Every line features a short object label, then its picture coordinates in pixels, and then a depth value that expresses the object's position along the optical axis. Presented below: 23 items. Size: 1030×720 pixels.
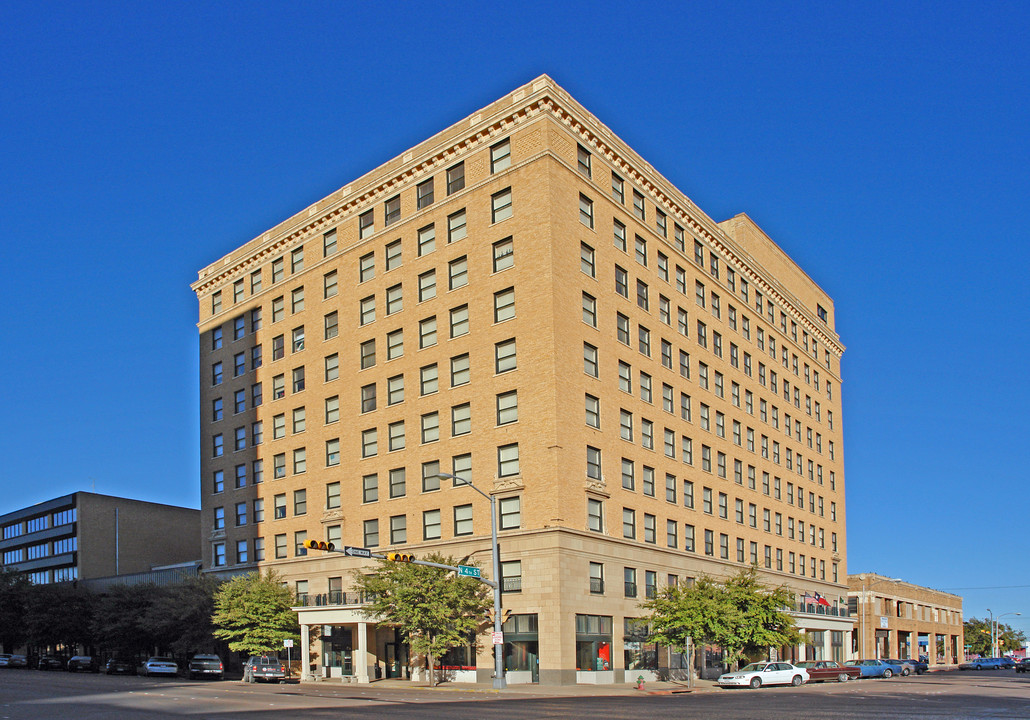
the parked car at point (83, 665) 79.50
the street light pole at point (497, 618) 44.78
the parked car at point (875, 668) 68.38
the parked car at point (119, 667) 72.56
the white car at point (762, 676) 50.94
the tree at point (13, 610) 87.81
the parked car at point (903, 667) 75.81
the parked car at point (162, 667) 66.50
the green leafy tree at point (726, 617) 51.31
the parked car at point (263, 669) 57.72
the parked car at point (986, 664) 108.75
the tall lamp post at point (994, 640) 159.00
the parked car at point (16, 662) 87.88
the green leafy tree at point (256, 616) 60.78
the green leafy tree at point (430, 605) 49.34
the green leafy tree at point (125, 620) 72.56
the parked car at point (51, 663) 84.75
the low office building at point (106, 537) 105.88
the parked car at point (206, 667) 63.06
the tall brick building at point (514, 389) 52.19
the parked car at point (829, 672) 58.89
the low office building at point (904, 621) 99.56
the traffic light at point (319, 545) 39.03
